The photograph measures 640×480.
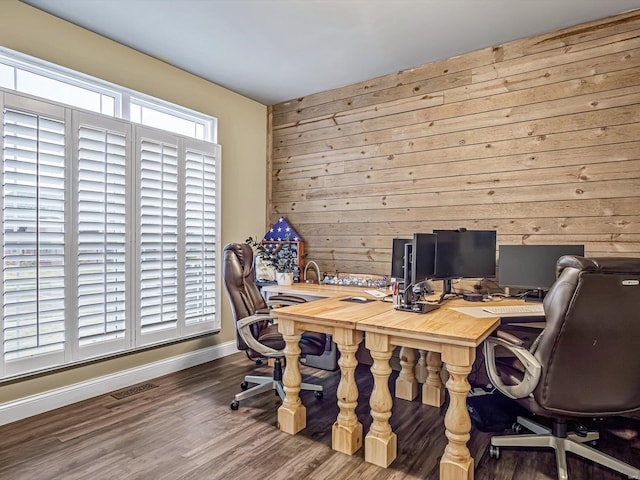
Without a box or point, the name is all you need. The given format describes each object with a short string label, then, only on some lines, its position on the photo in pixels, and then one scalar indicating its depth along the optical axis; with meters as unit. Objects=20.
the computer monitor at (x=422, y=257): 2.56
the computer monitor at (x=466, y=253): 3.05
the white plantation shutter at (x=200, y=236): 3.71
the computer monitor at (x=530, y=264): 2.86
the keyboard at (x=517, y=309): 2.49
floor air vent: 3.10
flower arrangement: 4.20
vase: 4.07
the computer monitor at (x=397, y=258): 3.50
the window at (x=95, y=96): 2.76
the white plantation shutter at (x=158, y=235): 3.34
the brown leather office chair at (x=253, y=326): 2.82
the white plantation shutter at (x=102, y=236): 2.93
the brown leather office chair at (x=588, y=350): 1.79
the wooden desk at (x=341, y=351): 2.32
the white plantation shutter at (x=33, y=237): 2.56
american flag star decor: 4.49
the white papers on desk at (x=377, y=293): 3.24
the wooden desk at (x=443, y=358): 1.97
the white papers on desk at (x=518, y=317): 2.41
